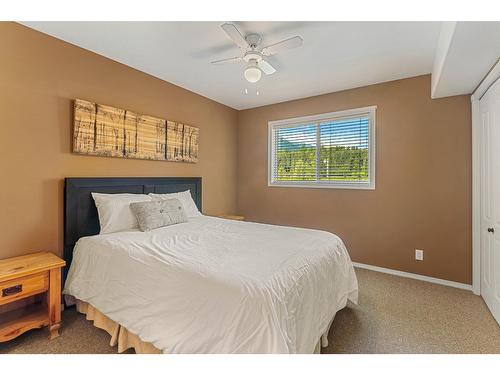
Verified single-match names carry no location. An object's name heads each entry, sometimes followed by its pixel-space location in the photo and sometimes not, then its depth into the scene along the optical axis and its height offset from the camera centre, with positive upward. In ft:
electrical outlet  10.20 -2.64
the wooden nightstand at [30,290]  5.78 -2.51
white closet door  7.33 -0.23
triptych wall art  8.23 +2.08
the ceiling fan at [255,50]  6.63 +3.96
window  11.59 +2.04
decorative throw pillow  8.24 -0.88
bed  4.14 -1.95
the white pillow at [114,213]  7.97 -0.82
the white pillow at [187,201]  10.26 -0.54
